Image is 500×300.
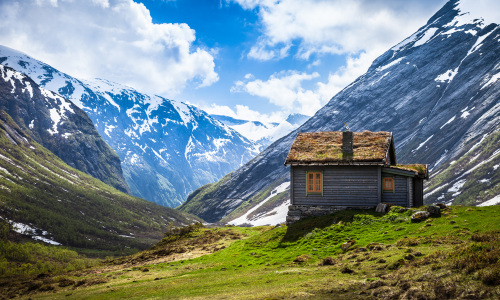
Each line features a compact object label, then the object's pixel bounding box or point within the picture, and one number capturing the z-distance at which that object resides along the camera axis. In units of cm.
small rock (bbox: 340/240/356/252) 2482
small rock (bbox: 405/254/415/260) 1738
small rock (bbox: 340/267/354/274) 1801
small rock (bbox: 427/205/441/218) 2723
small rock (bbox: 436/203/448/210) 2902
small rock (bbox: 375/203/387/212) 3330
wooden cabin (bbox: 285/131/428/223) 3628
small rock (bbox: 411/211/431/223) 2719
